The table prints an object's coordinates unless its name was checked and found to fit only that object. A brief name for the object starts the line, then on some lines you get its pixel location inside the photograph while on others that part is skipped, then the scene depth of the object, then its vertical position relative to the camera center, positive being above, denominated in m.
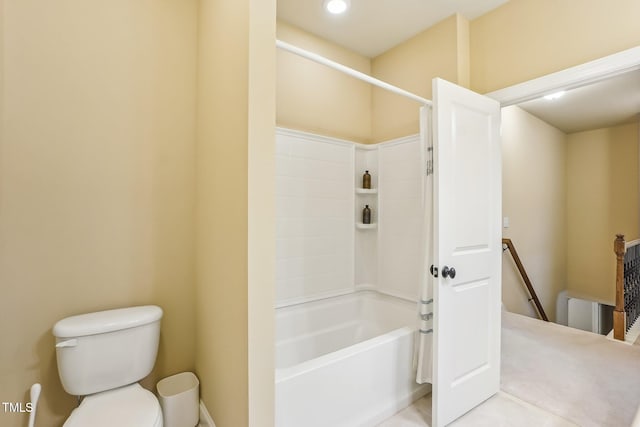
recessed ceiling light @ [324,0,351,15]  2.14 +1.55
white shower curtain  1.88 -0.48
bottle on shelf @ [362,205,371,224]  2.79 -0.01
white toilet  1.29 -0.74
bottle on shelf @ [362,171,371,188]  2.79 +0.32
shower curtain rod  1.41 +0.81
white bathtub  1.49 -0.95
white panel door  1.75 -0.23
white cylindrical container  1.58 -1.03
